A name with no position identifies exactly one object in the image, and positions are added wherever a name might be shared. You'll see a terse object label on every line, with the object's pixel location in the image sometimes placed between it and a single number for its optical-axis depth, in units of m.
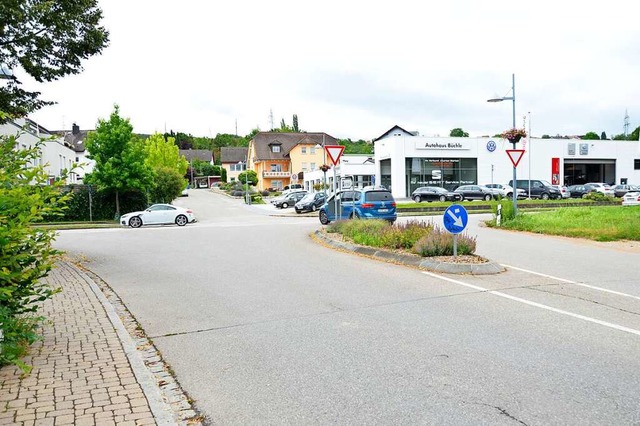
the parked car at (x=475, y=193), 47.19
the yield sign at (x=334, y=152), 17.52
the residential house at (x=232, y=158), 117.94
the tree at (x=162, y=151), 67.59
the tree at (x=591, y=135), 102.00
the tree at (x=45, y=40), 12.20
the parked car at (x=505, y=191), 47.88
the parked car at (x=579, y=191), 49.97
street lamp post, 22.83
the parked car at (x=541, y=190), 47.50
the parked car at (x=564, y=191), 48.30
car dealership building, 55.50
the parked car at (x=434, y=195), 47.12
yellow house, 87.31
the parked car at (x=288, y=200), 49.44
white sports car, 31.06
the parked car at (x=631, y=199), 33.47
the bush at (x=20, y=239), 4.70
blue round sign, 10.79
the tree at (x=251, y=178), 88.76
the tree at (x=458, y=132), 107.19
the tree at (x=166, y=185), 45.38
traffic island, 10.53
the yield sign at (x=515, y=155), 20.59
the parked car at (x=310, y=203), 41.50
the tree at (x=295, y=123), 134.38
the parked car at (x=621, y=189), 48.81
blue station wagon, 22.81
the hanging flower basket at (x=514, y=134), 22.70
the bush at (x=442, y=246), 11.73
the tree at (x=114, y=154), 35.12
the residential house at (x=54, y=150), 32.00
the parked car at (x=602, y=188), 49.77
